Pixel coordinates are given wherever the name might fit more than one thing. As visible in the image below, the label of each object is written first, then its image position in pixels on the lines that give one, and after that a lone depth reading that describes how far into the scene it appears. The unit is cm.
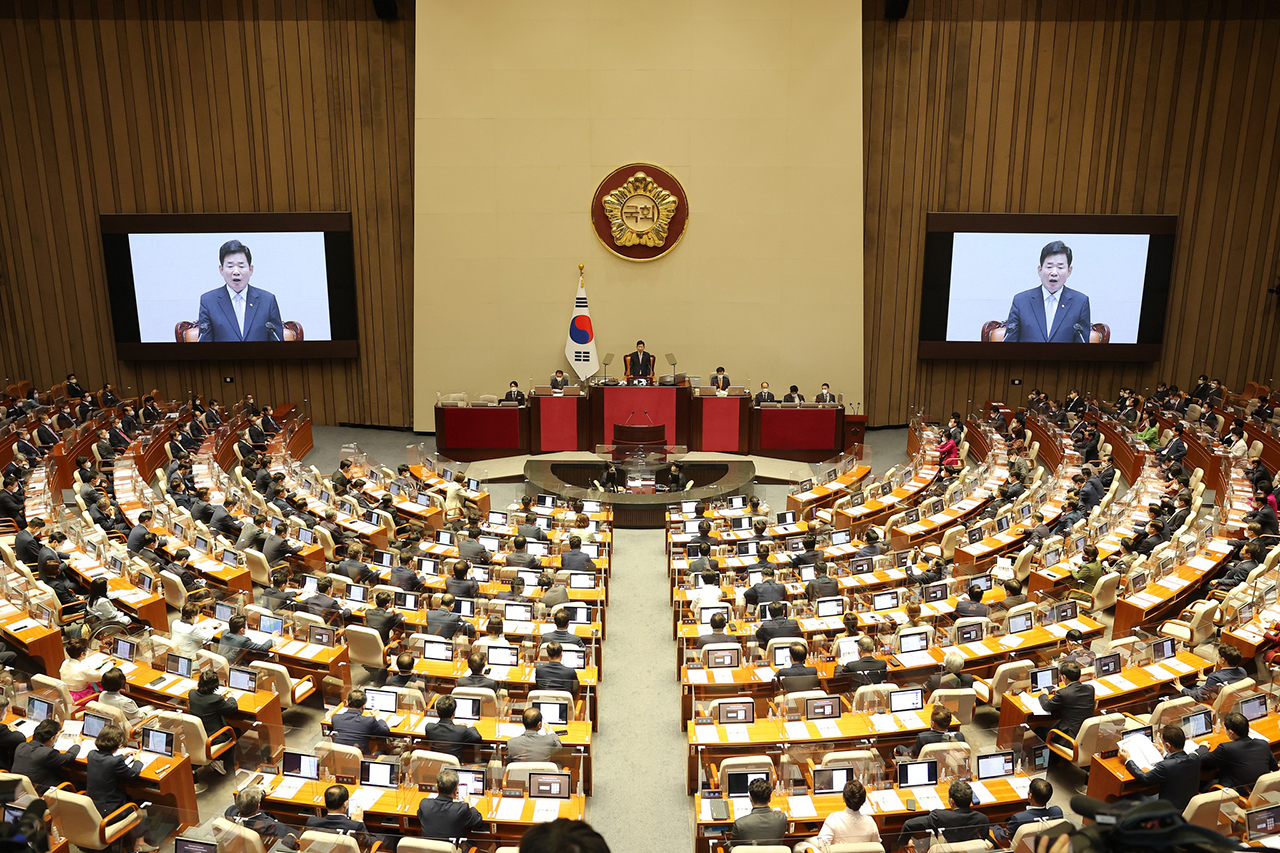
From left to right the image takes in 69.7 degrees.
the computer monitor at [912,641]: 994
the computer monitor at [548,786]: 748
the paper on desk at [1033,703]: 871
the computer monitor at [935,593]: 1143
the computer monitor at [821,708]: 866
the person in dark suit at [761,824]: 680
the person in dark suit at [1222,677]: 841
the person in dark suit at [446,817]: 689
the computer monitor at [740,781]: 744
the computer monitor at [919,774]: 761
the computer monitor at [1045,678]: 902
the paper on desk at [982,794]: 735
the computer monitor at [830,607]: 1112
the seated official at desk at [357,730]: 816
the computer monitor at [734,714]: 862
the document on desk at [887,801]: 728
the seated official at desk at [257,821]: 648
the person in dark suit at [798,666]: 918
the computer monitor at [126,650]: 977
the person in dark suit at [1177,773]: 730
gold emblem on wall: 2266
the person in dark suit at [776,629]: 1023
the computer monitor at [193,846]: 618
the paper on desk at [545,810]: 723
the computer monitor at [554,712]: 865
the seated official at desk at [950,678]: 896
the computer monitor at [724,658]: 984
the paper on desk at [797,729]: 838
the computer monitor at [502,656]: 989
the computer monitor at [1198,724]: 801
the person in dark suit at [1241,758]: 738
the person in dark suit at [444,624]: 1060
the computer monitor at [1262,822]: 653
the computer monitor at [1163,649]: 955
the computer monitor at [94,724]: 809
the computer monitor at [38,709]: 829
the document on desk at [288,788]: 739
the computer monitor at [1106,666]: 924
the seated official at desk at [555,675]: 933
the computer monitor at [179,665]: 941
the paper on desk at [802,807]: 726
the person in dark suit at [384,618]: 1059
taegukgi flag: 2305
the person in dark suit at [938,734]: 788
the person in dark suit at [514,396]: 2153
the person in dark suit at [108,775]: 738
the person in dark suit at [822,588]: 1174
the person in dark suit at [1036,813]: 657
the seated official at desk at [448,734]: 802
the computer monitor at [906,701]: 872
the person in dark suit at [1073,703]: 845
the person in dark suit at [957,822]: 650
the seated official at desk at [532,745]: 789
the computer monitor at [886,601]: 1130
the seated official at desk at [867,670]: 935
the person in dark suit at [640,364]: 2261
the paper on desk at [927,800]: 729
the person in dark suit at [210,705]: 854
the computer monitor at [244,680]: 918
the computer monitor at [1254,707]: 816
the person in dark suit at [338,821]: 667
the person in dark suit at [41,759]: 748
